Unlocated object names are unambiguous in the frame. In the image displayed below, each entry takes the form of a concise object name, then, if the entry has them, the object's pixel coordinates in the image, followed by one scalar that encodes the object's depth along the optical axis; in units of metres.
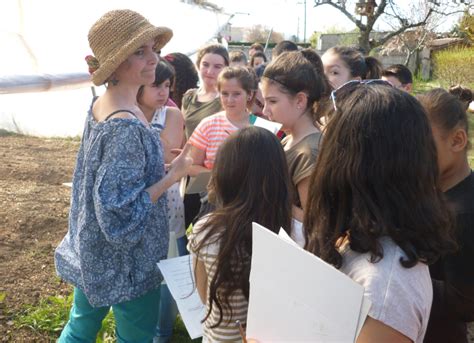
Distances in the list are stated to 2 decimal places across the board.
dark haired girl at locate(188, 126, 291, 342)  1.50
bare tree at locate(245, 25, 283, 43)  51.38
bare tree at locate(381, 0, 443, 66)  23.67
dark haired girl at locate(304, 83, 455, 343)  0.97
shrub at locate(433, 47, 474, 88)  15.66
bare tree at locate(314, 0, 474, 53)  17.42
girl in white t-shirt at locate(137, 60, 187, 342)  2.65
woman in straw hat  1.71
